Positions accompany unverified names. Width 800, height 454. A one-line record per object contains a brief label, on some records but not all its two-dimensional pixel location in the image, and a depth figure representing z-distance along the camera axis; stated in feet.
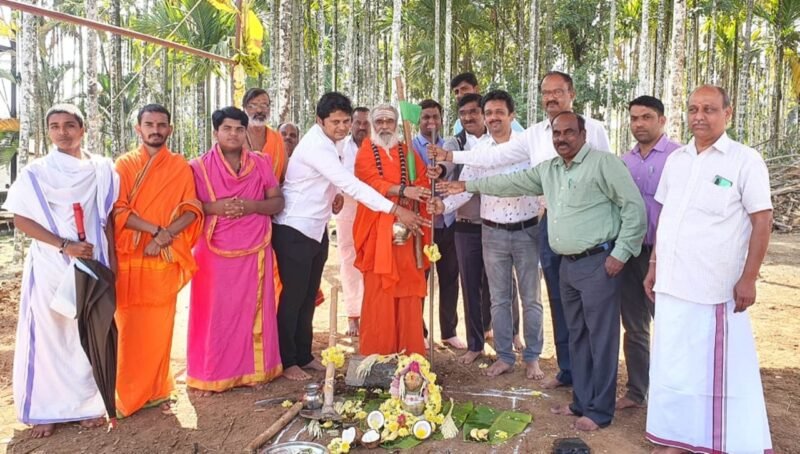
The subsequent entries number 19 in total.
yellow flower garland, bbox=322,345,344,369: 12.92
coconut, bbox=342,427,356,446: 11.43
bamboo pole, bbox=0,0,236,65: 11.48
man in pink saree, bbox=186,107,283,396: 14.17
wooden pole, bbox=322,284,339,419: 12.58
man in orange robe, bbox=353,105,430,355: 14.80
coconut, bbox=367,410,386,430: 11.94
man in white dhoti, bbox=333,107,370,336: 19.61
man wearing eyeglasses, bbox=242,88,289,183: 16.74
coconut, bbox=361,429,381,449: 11.55
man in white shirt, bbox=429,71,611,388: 13.67
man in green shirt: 11.43
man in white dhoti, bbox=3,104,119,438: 11.96
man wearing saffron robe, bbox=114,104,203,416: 13.08
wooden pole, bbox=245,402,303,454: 11.47
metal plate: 11.11
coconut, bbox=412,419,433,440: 11.74
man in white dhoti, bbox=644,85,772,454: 10.16
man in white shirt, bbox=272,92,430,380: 14.67
